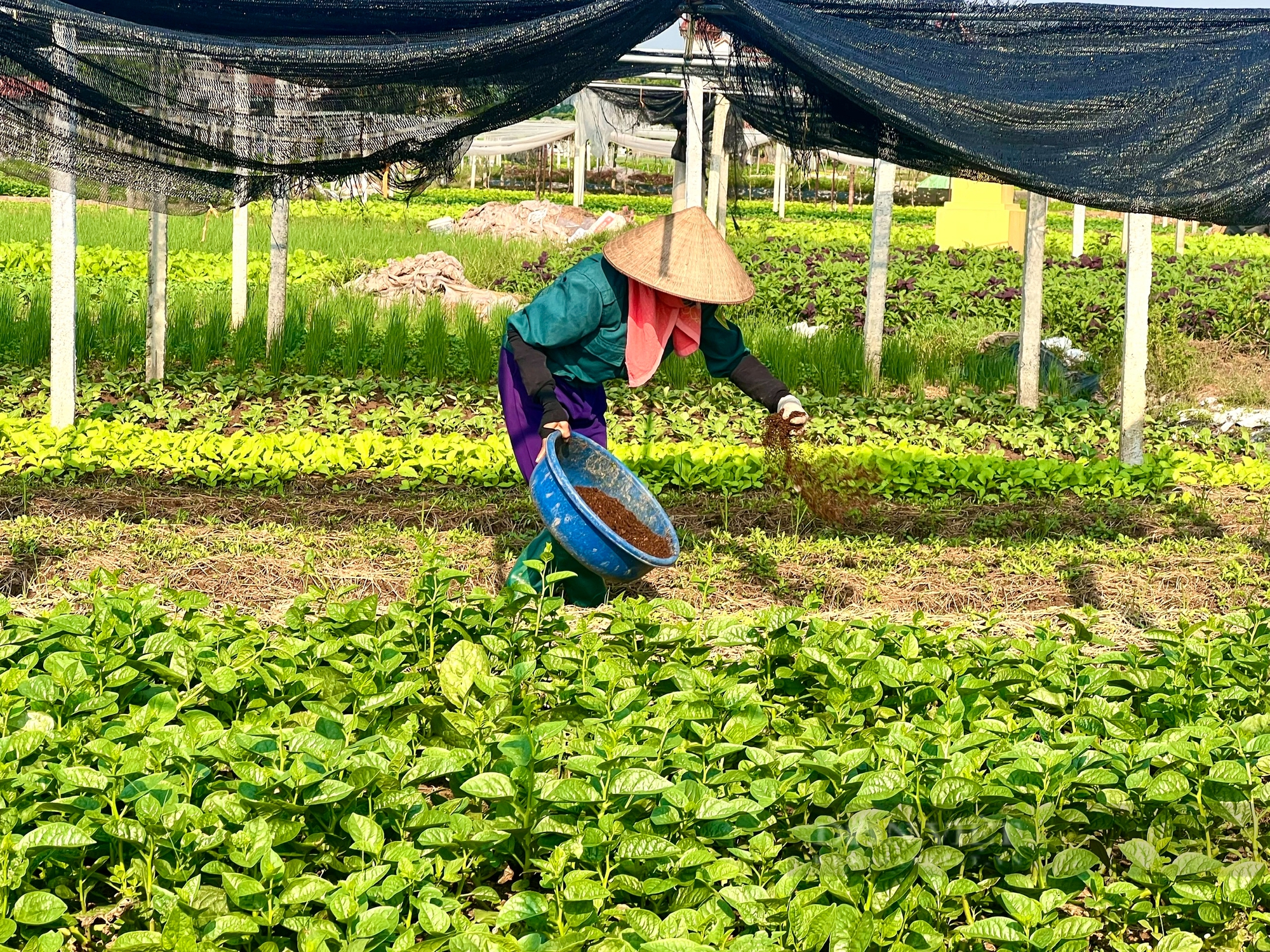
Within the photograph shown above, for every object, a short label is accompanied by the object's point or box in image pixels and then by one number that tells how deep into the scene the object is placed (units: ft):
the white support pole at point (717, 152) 29.14
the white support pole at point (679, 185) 44.68
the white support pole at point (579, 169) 77.15
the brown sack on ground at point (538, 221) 63.98
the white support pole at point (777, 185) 87.45
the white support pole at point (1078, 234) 49.83
